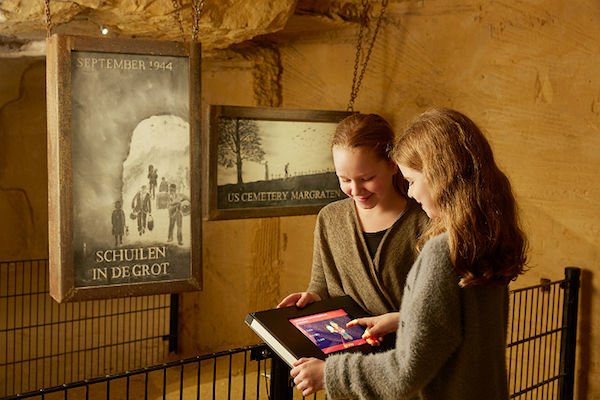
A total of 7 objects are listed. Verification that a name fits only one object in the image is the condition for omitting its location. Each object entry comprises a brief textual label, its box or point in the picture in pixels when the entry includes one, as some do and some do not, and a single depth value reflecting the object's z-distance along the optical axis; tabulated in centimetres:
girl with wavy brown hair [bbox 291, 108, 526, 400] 114
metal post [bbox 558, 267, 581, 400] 262
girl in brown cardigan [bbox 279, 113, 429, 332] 168
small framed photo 289
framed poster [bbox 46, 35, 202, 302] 191
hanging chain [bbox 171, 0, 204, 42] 209
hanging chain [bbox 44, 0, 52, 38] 186
